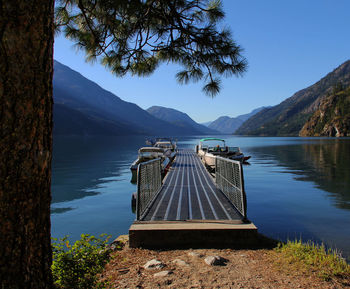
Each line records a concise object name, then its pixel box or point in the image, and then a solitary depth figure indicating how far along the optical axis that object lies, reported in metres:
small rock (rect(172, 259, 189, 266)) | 4.55
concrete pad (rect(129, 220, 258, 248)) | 5.66
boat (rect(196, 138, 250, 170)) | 27.41
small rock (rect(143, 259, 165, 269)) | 4.44
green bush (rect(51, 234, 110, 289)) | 3.12
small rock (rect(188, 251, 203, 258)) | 4.98
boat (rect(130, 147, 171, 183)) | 19.48
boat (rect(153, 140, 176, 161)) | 33.54
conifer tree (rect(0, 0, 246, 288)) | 2.09
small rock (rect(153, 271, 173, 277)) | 4.10
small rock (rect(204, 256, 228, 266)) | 4.54
